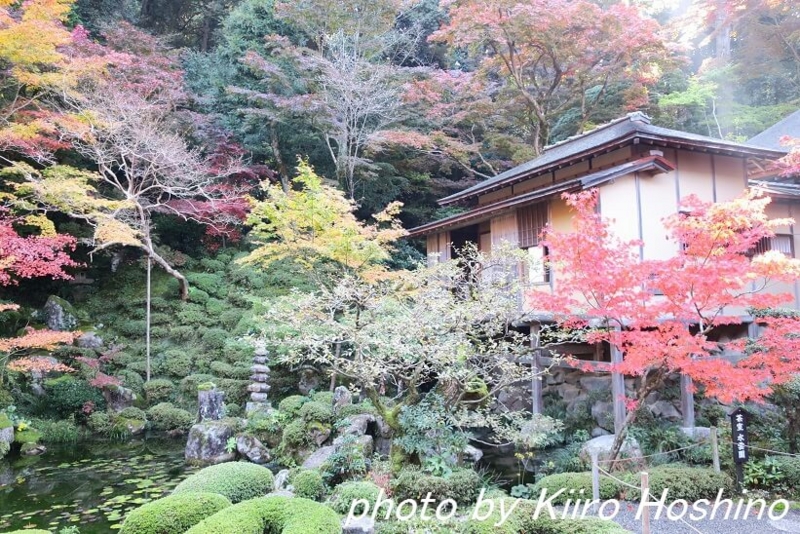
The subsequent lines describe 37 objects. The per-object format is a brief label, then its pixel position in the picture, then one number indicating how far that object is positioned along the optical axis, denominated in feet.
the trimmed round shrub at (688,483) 22.63
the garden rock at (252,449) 34.24
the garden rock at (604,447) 28.37
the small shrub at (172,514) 17.69
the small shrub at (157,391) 44.19
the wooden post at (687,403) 30.37
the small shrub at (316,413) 34.19
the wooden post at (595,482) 22.34
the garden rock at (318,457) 29.58
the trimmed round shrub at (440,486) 22.36
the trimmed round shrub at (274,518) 16.71
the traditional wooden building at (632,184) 31.96
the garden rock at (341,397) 36.22
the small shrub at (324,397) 38.17
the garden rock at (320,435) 33.50
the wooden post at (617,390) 29.19
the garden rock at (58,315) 48.34
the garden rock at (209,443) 34.30
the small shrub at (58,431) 38.47
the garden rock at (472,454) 31.07
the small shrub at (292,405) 36.35
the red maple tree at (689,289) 21.59
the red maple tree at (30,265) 36.51
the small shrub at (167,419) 41.65
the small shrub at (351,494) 21.91
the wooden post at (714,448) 24.21
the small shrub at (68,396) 40.24
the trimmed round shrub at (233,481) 23.75
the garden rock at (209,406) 37.42
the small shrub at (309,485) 24.88
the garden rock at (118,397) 42.60
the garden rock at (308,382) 44.04
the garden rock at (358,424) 31.76
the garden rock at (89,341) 47.06
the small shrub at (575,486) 22.72
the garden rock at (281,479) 27.63
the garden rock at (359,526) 19.77
